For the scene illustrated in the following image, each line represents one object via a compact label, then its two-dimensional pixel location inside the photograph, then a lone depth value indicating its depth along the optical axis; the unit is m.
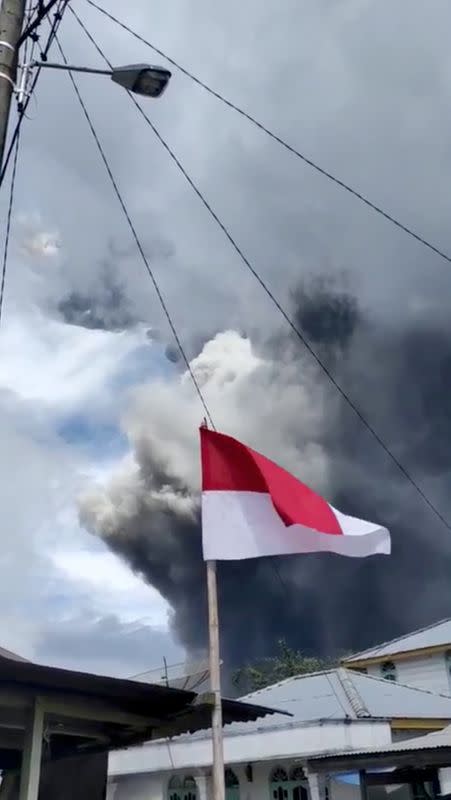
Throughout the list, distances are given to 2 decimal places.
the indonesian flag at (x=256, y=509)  6.79
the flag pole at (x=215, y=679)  5.48
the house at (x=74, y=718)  6.46
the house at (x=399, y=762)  13.02
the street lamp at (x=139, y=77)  6.62
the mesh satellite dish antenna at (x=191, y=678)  16.28
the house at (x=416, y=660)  28.61
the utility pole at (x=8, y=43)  5.80
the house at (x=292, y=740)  19.30
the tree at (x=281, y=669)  53.22
